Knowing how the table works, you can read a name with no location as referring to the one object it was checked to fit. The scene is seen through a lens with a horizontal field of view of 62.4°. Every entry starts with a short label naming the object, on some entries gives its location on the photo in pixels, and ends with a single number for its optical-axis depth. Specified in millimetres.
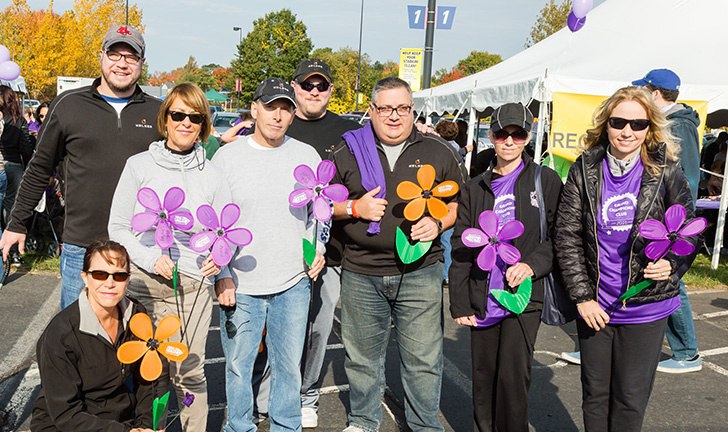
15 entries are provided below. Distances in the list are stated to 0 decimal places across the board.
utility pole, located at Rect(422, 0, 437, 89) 10898
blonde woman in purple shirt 2400
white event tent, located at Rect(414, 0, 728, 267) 7238
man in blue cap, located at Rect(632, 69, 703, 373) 3645
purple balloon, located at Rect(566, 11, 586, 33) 8406
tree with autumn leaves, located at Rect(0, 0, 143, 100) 25828
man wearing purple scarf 2771
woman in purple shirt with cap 2551
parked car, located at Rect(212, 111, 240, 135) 16722
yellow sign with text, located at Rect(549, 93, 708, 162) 7016
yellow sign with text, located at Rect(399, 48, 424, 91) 11593
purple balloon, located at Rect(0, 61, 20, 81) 8453
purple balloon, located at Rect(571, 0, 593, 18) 8117
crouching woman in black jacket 2184
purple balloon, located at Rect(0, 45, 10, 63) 8898
